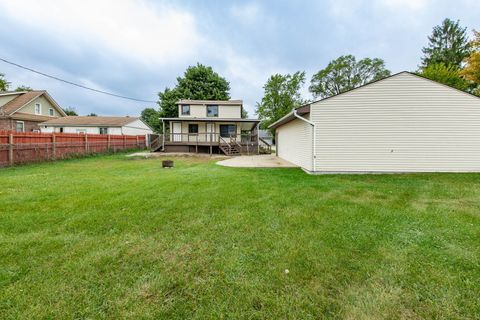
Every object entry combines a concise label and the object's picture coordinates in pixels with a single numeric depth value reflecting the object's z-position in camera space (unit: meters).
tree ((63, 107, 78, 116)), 55.08
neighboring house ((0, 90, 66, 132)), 19.98
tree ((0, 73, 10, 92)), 28.83
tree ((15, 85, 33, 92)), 36.78
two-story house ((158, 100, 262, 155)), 18.12
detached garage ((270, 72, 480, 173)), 8.08
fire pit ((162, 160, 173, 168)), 9.90
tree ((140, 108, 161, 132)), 38.16
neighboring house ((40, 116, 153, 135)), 23.58
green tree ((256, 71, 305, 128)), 33.44
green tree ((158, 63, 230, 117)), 30.28
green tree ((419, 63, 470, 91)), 20.65
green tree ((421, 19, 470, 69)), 24.61
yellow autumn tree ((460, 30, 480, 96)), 16.59
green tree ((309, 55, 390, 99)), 35.00
